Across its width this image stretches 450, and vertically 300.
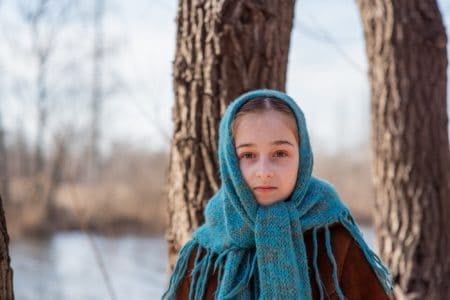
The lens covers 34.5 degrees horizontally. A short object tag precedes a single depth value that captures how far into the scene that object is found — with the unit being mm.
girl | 1962
